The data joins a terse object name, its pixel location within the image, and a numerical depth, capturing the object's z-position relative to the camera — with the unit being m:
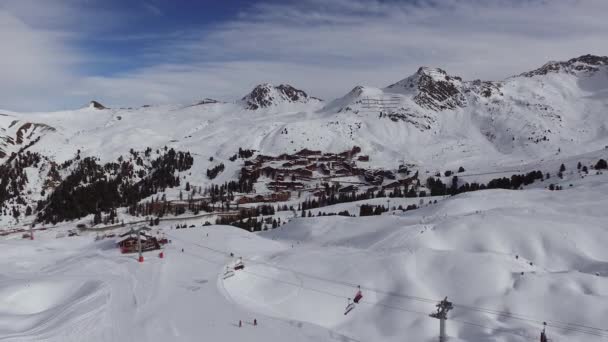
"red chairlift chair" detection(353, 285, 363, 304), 39.28
